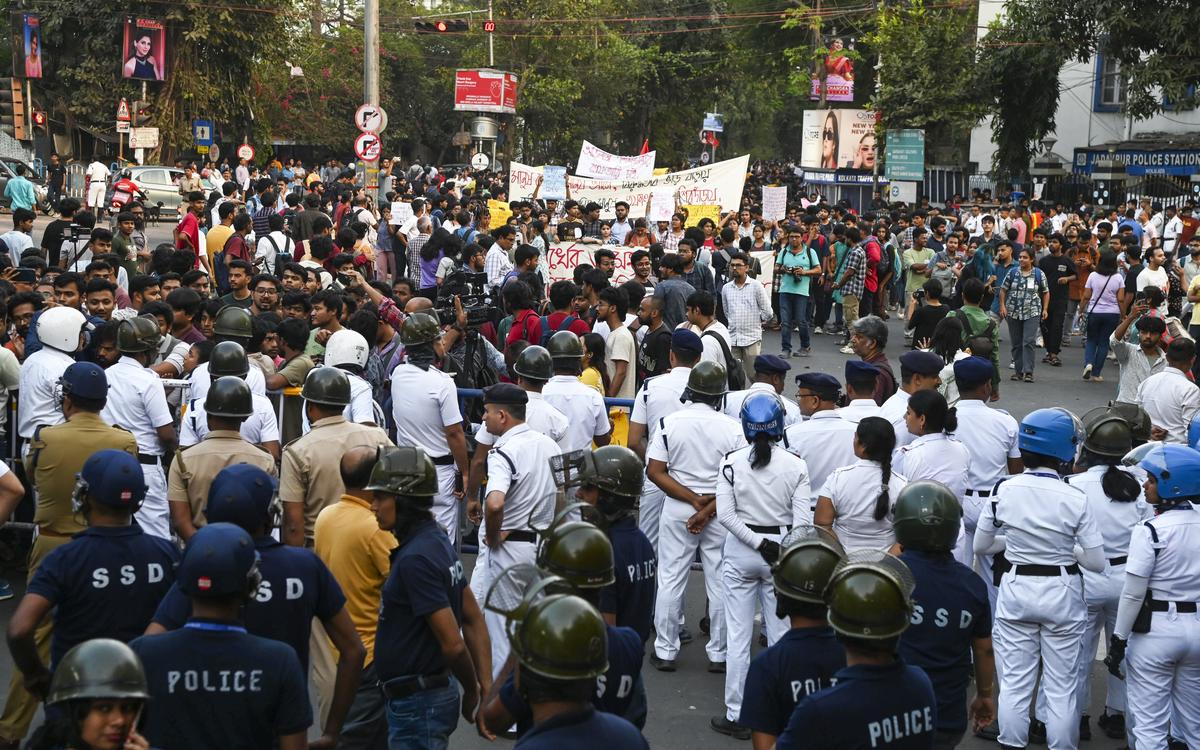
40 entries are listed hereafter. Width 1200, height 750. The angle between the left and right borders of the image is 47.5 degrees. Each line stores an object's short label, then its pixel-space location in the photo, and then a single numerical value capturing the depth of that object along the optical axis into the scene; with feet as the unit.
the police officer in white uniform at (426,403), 26.66
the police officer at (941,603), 17.52
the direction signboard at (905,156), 116.98
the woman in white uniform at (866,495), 22.15
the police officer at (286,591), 15.64
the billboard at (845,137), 134.51
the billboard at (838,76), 141.69
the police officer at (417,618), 16.14
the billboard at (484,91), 168.04
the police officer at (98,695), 10.93
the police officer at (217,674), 13.26
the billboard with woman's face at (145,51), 140.77
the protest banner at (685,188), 71.82
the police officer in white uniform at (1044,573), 21.06
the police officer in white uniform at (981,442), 25.53
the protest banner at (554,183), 81.82
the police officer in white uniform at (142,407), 25.23
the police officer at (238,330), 27.05
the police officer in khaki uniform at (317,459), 21.52
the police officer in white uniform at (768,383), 27.30
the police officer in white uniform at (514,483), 22.47
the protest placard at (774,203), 76.64
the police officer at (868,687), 13.29
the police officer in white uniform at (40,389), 26.91
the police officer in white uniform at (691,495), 24.77
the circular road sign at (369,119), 72.76
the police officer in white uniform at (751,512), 22.90
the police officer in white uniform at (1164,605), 20.70
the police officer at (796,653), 14.74
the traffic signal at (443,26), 115.24
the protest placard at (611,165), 73.61
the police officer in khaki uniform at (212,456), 21.02
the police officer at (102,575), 16.33
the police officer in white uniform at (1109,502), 22.50
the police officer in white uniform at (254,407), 24.82
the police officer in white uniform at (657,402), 27.84
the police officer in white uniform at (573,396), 26.94
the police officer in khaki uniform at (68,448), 21.13
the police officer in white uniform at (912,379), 26.71
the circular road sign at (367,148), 72.18
